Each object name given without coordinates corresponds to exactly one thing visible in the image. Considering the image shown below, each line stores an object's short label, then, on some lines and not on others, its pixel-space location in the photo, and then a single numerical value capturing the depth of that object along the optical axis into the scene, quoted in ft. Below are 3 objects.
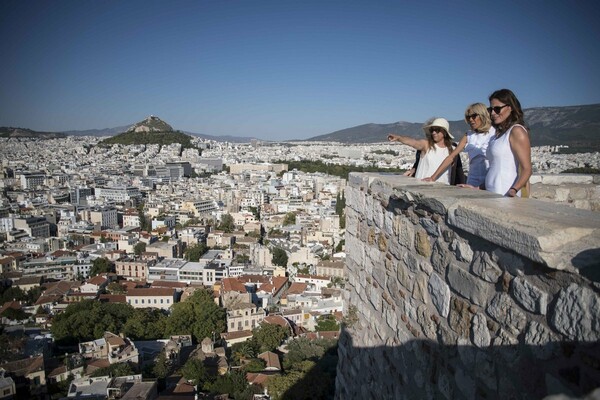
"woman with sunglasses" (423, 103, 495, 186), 8.48
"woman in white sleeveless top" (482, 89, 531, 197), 6.64
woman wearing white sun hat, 8.77
